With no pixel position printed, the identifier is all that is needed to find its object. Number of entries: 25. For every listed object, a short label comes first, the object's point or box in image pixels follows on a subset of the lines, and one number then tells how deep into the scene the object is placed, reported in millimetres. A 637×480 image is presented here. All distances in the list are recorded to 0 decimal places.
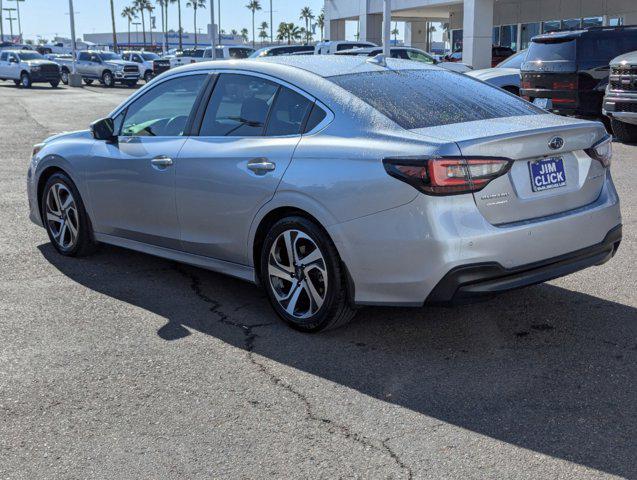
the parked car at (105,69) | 44281
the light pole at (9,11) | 120188
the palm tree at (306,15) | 180625
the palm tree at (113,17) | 112012
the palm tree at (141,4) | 166500
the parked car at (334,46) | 28562
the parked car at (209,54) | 35769
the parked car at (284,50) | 25984
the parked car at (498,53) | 36906
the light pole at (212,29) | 38344
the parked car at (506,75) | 17453
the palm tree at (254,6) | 178625
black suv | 14719
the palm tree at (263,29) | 193000
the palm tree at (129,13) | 175750
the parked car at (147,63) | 46875
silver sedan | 4277
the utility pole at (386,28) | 24195
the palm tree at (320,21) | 169875
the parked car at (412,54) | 25188
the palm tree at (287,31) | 140375
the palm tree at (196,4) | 164300
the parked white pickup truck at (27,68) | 42344
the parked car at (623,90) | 13000
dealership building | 34000
